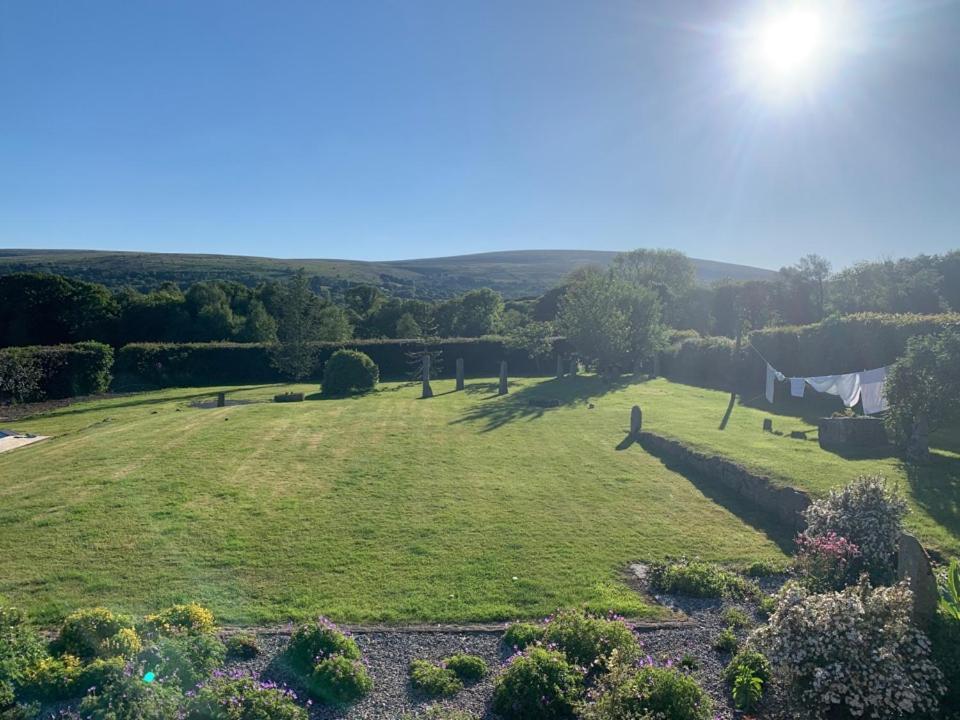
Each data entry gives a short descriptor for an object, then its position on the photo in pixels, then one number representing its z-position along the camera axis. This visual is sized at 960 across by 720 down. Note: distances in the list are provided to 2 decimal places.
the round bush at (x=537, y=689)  5.09
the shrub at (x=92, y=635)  5.73
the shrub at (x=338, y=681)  5.30
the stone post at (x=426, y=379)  26.47
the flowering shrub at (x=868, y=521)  6.86
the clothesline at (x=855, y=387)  18.39
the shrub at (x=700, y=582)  7.52
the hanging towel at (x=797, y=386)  22.11
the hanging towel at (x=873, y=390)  18.19
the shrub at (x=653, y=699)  4.68
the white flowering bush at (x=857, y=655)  4.34
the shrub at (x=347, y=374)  27.17
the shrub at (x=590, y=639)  5.78
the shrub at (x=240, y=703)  4.82
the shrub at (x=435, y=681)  5.43
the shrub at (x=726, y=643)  6.17
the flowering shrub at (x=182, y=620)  6.12
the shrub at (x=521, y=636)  6.26
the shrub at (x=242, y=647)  6.00
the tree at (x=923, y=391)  12.89
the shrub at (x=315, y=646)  5.72
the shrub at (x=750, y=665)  5.45
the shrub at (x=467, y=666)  5.72
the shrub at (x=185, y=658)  5.30
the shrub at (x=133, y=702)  4.68
